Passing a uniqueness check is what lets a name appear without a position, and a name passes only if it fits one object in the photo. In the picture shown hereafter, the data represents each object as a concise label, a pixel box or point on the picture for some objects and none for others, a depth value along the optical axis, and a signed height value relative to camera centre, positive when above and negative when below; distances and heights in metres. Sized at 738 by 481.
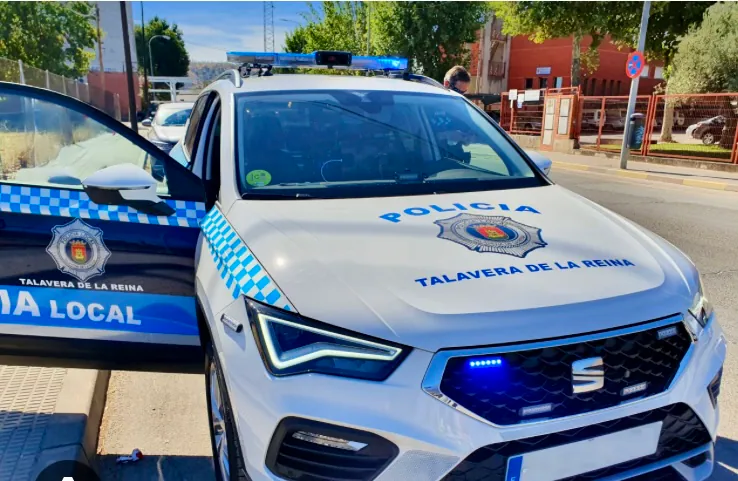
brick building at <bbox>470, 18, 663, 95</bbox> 39.50 +2.30
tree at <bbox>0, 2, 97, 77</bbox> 21.62 +2.24
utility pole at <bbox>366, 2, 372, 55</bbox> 30.55 +3.68
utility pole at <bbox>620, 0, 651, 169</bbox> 13.56 -0.03
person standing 6.27 +0.19
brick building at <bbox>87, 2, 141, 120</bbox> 58.58 +3.87
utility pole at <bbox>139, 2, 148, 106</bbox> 45.33 -0.33
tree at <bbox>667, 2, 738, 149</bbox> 15.92 +1.31
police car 1.50 -0.62
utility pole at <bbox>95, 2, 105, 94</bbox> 32.43 +3.19
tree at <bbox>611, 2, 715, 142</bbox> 19.28 +2.71
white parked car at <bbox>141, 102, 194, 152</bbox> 9.55 -0.62
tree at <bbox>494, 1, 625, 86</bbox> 19.89 +2.87
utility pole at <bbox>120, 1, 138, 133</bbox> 16.81 +0.55
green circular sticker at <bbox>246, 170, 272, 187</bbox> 2.39 -0.36
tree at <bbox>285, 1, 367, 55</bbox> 33.94 +3.98
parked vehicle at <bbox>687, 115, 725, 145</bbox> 14.68 -0.74
